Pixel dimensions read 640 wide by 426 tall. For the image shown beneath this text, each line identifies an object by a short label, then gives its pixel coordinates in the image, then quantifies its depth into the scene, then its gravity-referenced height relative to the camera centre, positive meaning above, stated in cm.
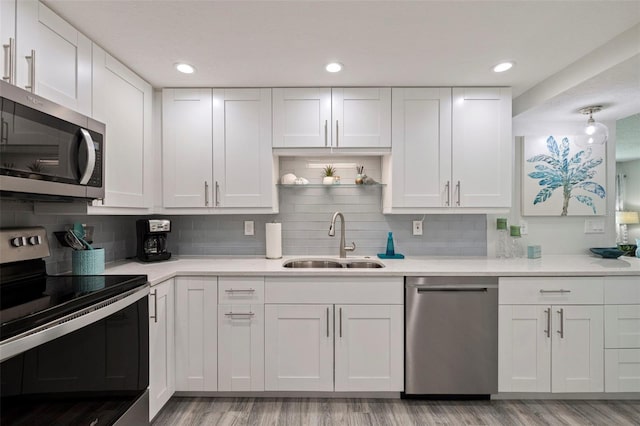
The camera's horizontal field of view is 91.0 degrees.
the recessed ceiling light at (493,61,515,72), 206 +99
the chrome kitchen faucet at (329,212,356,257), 263 -26
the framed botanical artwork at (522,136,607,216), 282 +34
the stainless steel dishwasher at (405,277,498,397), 211 -79
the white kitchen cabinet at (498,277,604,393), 212 -90
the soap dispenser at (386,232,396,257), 268 -27
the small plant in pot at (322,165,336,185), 267 +35
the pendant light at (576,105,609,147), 237 +65
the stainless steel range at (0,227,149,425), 102 -49
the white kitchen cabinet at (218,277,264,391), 214 -84
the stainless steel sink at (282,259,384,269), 255 -40
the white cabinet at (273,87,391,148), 243 +77
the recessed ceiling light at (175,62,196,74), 208 +100
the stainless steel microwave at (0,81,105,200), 117 +28
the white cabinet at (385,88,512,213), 243 +54
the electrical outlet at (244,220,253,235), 278 -10
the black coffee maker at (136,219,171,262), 238 -17
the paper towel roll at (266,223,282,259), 263 -20
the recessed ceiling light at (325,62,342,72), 207 +99
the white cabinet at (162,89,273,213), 245 +53
